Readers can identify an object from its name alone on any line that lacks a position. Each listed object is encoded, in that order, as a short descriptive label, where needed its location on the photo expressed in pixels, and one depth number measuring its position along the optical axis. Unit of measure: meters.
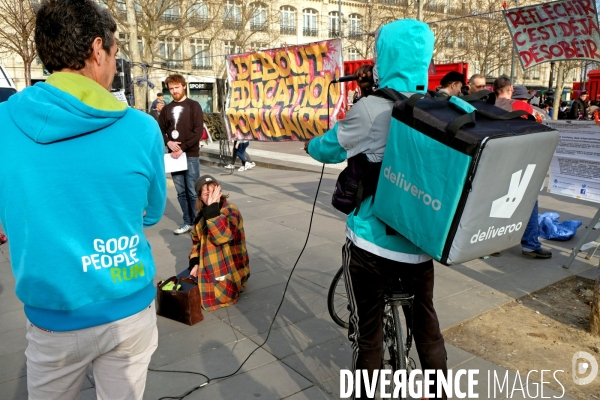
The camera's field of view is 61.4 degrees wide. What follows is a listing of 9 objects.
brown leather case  3.96
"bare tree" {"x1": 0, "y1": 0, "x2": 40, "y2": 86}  15.36
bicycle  2.53
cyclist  2.24
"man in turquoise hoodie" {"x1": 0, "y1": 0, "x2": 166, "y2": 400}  1.47
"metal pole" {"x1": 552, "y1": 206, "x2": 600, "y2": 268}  5.07
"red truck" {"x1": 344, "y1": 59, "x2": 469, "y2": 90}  15.42
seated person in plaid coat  4.25
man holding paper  6.51
